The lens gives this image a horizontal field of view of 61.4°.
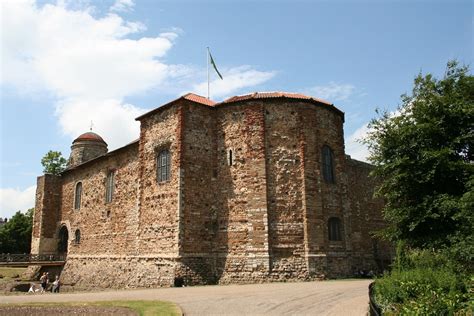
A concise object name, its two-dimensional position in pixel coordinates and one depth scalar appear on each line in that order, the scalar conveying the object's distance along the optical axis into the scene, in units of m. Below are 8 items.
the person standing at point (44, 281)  24.25
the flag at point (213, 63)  24.78
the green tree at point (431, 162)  13.98
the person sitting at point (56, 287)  22.56
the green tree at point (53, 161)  44.47
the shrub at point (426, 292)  7.21
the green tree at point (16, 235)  45.28
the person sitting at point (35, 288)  22.03
